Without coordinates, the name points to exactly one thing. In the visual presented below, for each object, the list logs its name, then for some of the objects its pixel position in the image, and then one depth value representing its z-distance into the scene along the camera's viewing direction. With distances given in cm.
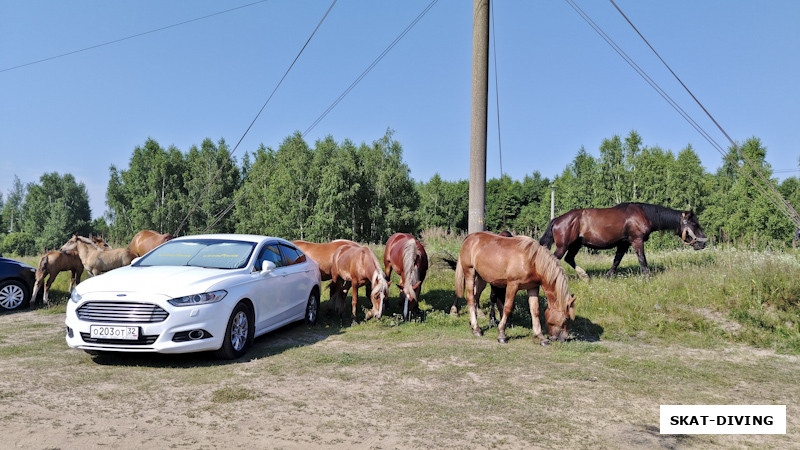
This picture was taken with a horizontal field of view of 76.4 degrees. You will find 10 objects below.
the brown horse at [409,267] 956
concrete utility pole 1055
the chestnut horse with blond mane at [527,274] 789
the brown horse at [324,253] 1070
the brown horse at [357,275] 907
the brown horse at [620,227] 1144
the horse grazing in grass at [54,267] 1156
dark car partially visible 1102
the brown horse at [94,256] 1245
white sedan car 611
